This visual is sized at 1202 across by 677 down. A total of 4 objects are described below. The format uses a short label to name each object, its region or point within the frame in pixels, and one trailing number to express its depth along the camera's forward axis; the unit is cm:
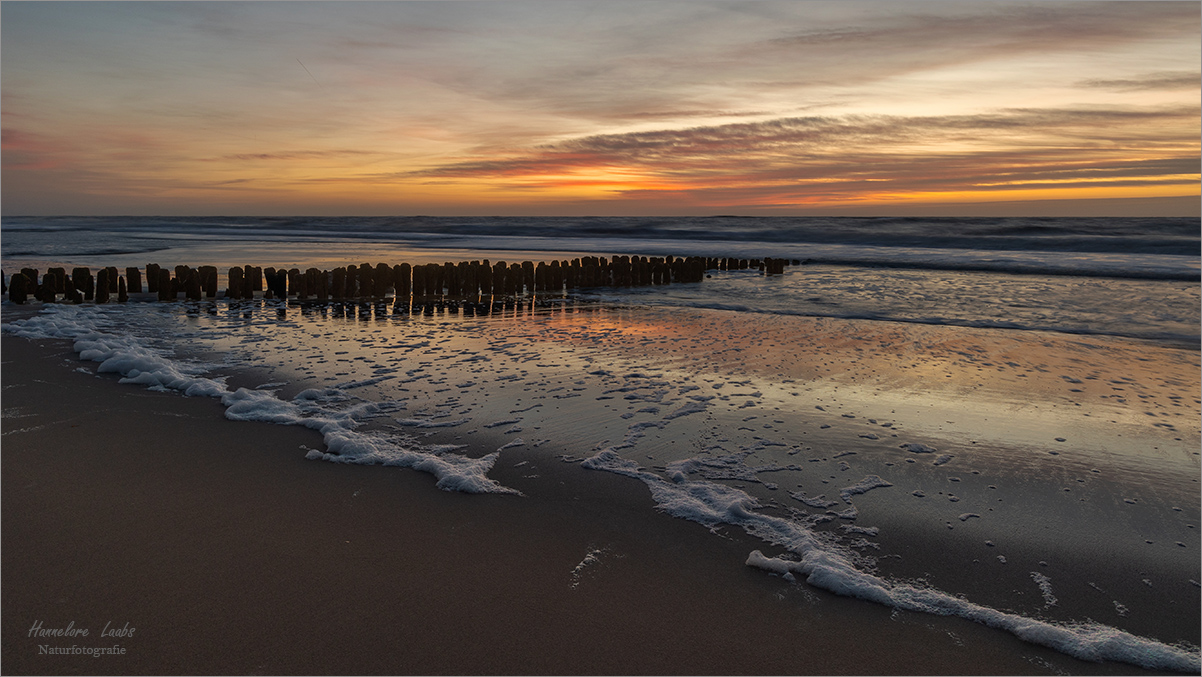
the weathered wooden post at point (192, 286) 1273
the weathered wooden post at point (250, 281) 1291
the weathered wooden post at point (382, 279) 1383
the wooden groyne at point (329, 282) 1216
